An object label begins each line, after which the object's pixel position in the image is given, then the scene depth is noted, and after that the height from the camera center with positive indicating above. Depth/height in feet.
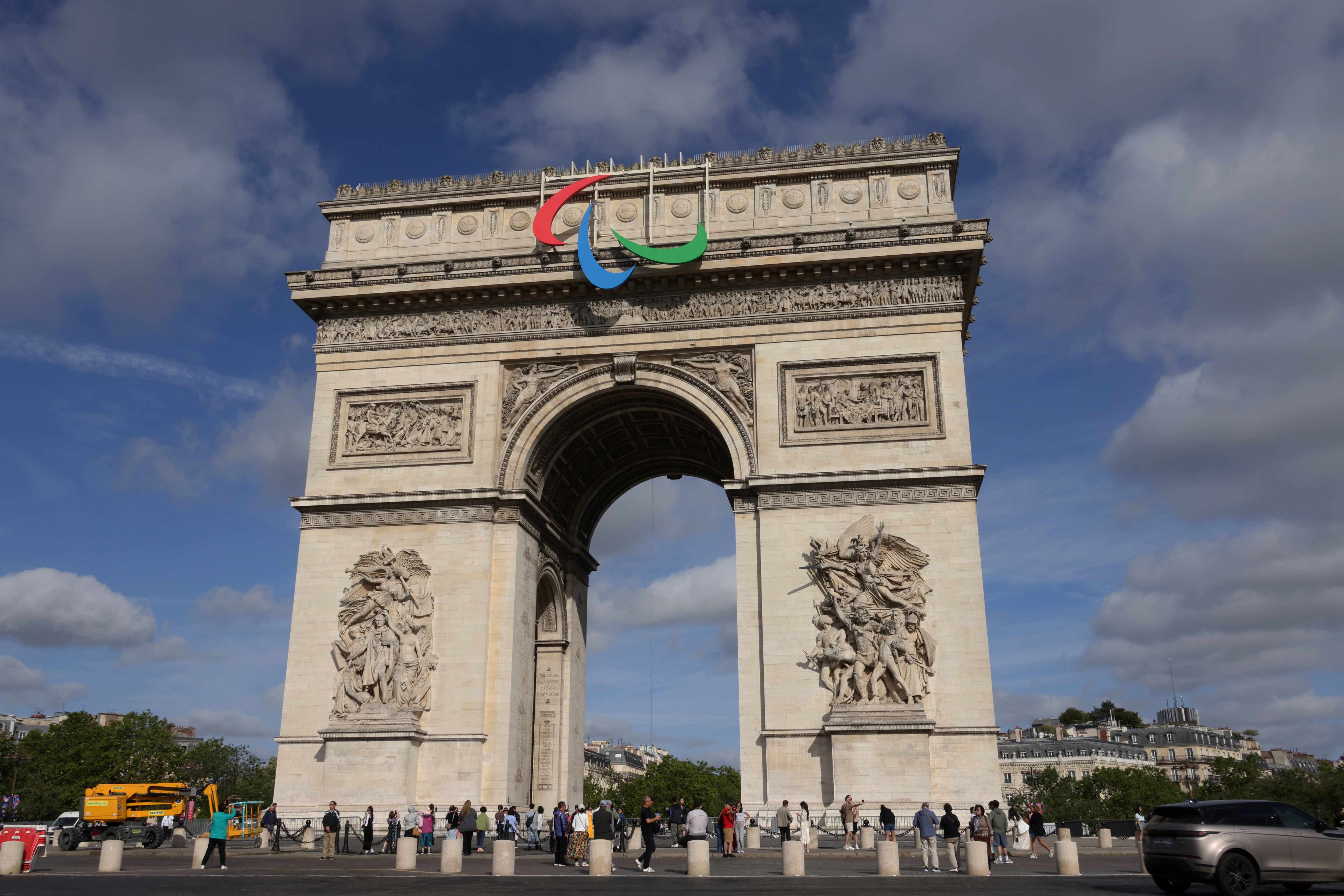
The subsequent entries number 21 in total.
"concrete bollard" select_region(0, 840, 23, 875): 61.93 -3.16
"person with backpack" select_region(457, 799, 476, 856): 72.64 -1.54
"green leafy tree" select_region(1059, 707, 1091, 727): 421.59 +29.24
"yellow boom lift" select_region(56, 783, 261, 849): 103.55 -1.44
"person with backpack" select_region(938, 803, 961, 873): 62.69 -1.94
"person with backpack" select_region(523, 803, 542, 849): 82.53 -2.19
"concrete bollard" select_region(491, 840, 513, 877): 57.57 -3.20
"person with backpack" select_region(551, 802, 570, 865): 68.90 -2.12
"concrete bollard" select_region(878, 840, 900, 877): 55.88 -3.14
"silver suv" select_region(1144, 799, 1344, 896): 42.96 -2.10
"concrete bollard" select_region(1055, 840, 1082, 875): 55.47 -3.14
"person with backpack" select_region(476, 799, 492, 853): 75.15 -1.85
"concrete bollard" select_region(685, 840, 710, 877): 56.80 -3.19
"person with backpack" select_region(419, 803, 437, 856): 75.97 -2.39
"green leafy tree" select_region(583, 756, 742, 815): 295.07 +2.82
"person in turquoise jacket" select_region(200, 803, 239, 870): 64.39 -1.79
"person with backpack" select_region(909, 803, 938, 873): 60.90 -2.28
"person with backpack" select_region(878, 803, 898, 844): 68.08 -1.48
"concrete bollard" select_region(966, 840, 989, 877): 56.49 -3.29
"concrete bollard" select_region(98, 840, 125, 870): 64.39 -3.21
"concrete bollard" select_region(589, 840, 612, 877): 58.59 -3.20
